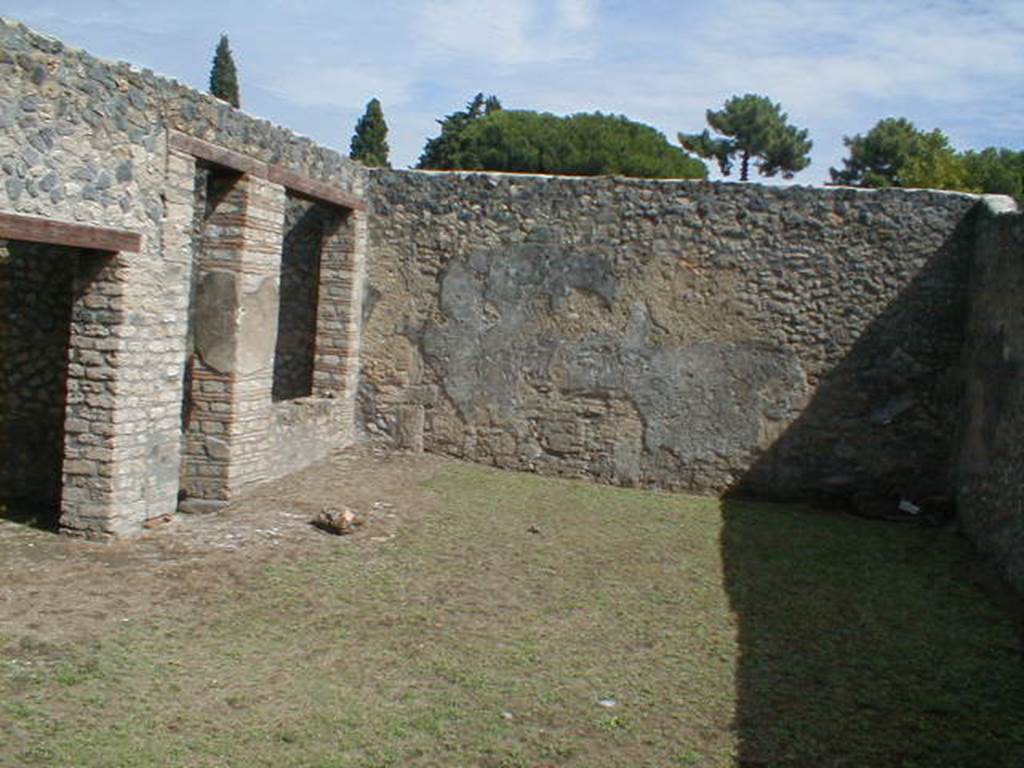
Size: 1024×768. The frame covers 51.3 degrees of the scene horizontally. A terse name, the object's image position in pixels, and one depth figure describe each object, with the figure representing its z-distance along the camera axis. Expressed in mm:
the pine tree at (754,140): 33562
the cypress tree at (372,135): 31344
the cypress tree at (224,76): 28891
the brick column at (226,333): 7855
